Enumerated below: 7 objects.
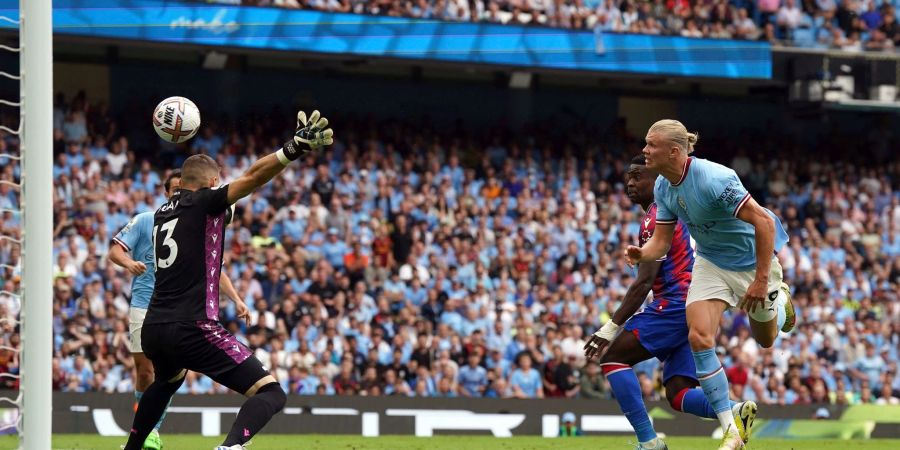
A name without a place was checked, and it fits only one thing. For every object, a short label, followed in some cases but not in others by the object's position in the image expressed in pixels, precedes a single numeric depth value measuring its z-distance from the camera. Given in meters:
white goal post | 7.51
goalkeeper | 8.69
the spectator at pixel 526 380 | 19.95
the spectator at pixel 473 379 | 19.88
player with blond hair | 9.30
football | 10.30
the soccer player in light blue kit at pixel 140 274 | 11.23
